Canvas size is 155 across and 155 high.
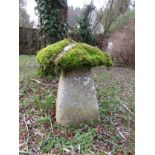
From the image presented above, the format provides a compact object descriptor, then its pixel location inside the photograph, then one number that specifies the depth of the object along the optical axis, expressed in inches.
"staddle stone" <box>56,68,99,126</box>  32.5
